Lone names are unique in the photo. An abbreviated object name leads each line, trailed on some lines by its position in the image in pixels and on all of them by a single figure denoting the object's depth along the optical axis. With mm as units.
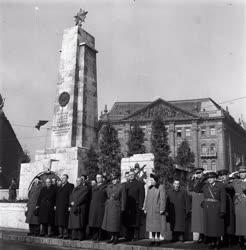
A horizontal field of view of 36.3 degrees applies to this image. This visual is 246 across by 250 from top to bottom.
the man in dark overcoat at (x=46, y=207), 10428
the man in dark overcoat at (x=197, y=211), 8695
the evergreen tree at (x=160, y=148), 38094
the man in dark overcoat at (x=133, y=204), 9203
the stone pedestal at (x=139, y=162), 11070
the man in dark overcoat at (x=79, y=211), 9500
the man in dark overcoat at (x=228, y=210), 8055
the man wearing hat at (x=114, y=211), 8852
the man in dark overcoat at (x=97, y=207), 9336
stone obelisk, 15578
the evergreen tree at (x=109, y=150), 36138
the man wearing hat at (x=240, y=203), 7973
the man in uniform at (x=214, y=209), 7918
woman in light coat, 8805
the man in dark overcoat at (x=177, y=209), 8953
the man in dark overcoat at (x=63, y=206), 10094
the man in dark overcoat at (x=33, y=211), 10877
